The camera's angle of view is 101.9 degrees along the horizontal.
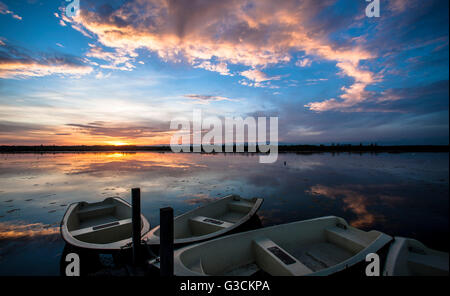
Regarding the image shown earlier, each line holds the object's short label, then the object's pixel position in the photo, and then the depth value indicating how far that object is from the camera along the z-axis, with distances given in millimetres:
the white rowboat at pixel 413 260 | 4402
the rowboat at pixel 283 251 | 4496
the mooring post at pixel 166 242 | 3812
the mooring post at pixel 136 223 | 5243
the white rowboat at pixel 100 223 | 5595
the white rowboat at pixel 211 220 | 6029
